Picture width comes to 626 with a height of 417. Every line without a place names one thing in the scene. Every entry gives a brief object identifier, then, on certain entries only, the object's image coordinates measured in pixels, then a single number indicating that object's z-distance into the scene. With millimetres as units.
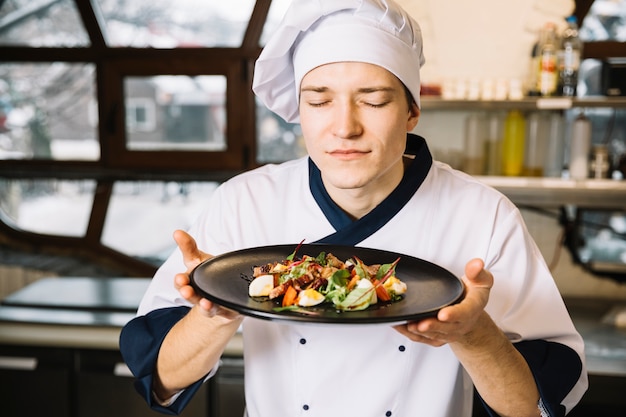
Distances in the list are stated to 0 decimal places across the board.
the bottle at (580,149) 2914
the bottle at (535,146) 2955
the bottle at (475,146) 3029
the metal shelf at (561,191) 2840
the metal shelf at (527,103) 2742
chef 1266
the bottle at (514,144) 2947
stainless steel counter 2672
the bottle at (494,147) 3010
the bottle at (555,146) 3012
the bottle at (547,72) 2791
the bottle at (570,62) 2793
